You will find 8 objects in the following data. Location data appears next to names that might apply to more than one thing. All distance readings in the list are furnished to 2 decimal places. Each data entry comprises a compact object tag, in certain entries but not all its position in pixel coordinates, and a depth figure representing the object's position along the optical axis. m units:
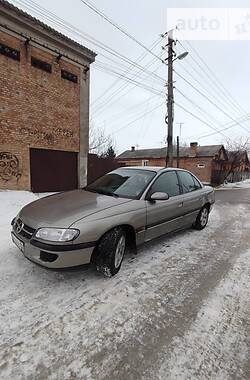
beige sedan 2.85
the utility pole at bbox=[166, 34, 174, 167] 13.05
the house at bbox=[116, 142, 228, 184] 29.59
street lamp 13.19
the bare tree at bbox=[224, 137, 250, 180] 30.05
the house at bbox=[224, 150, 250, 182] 30.14
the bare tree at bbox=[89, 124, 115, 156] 33.11
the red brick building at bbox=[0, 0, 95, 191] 9.34
